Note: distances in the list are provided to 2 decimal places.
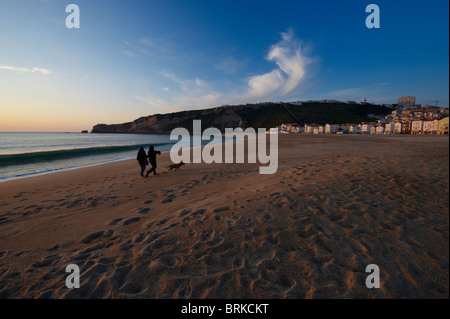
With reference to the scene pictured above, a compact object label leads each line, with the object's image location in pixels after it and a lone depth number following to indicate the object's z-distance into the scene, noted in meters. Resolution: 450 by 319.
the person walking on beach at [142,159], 10.19
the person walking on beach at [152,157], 10.47
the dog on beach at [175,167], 11.28
